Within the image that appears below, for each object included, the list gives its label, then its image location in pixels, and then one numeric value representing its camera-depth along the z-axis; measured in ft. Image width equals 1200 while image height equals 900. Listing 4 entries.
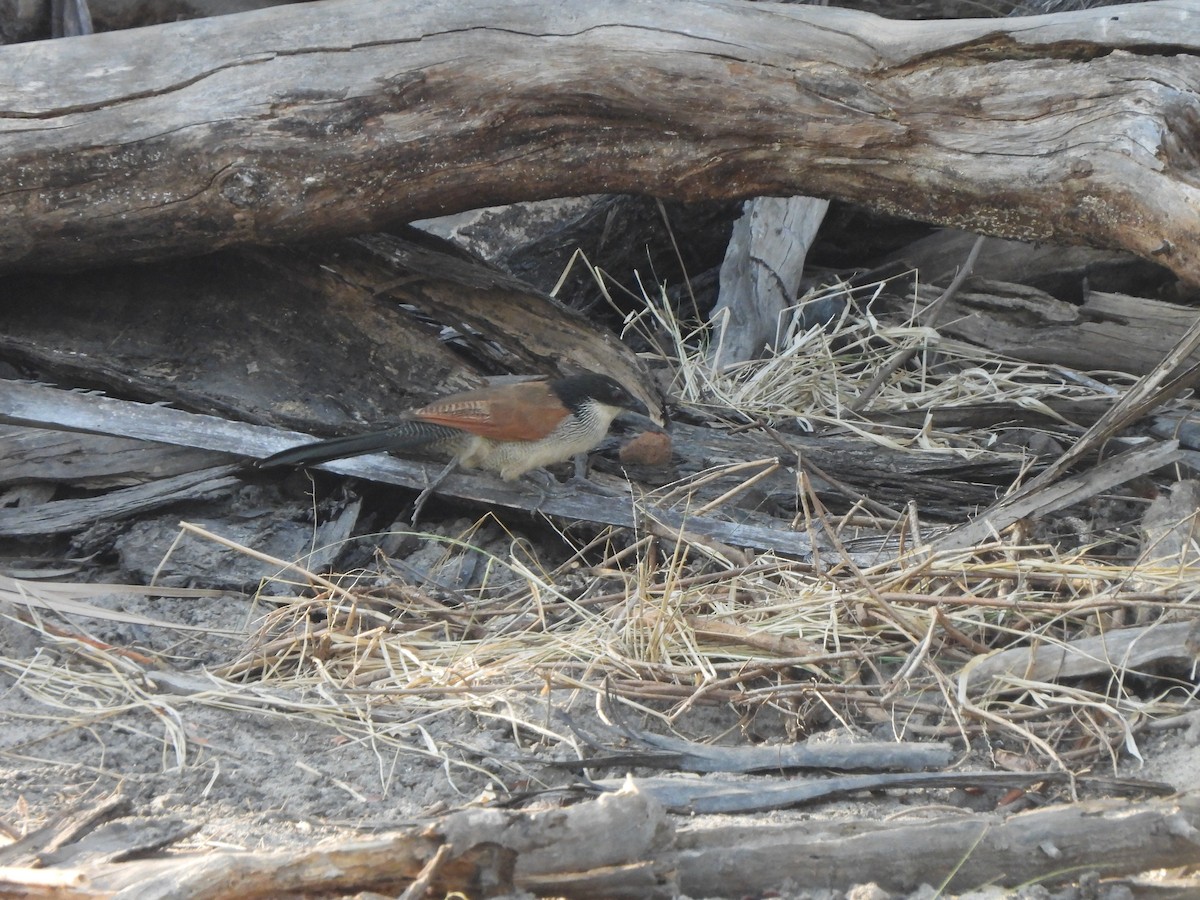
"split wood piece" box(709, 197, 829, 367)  41.93
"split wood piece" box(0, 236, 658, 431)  32.32
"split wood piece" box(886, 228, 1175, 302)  40.68
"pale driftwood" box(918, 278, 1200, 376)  37.11
